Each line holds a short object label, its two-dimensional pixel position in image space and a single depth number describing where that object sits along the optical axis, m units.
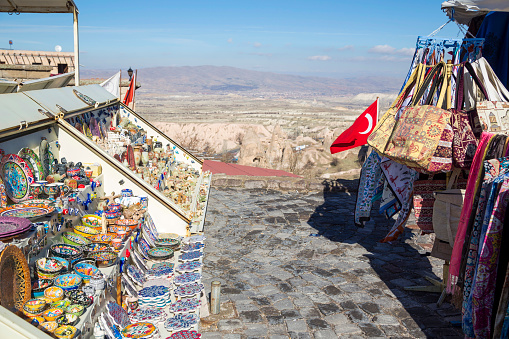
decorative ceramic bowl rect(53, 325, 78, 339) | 3.25
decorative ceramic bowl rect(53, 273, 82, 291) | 3.94
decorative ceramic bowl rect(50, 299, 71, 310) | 3.61
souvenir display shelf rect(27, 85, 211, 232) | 6.66
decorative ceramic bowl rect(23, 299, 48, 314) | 3.44
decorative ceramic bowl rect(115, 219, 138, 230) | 5.84
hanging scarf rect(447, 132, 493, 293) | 4.00
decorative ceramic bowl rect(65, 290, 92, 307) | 3.82
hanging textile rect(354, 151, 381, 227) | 6.60
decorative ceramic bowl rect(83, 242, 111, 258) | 4.80
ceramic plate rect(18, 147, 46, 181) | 5.19
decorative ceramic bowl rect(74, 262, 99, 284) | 4.23
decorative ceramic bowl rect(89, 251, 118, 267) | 4.66
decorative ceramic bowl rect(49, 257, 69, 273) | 4.20
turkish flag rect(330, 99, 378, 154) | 6.23
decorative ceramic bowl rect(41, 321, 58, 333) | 3.24
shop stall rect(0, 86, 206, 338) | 3.58
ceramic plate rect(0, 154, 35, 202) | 4.77
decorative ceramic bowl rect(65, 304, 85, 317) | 3.63
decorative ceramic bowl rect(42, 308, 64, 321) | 3.42
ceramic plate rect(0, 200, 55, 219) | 4.35
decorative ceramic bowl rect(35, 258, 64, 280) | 3.97
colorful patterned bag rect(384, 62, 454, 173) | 4.90
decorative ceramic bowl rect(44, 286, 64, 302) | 3.73
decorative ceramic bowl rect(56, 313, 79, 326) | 3.43
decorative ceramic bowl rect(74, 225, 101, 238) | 5.35
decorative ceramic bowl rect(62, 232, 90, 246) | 4.98
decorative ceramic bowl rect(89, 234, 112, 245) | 5.31
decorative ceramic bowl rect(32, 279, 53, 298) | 3.75
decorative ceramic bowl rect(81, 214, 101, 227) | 5.62
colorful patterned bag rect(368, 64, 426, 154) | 5.39
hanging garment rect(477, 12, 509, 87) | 5.98
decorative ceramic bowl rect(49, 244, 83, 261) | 4.47
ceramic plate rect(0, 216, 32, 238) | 3.69
